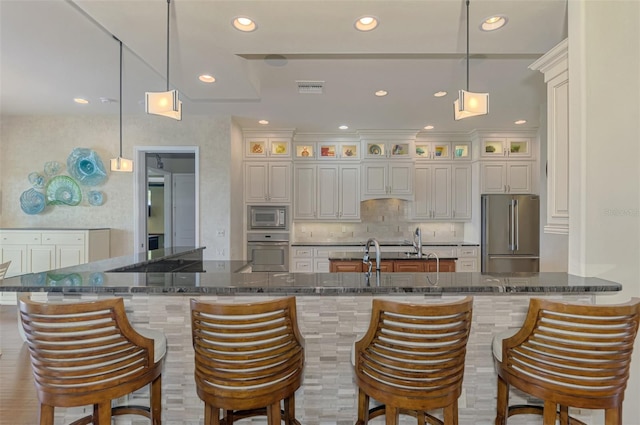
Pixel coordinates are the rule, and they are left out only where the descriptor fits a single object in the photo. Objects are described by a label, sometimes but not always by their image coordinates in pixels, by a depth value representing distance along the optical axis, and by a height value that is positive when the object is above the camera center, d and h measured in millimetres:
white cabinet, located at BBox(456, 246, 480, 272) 5453 -772
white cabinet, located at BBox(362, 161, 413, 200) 5566 +586
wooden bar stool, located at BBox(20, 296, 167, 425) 1347 -619
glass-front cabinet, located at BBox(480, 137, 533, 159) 5469 +1135
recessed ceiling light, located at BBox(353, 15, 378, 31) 2014 +1221
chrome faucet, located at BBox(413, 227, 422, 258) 3936 -434
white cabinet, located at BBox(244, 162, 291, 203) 5477 +513
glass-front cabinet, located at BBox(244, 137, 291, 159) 5473 +1098
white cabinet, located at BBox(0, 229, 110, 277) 4176 -499
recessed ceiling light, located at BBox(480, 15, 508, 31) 2033 +1238
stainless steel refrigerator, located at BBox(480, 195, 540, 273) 5223 -328
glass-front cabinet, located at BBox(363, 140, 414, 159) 5562 +1106
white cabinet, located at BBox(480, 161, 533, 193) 5430 +618
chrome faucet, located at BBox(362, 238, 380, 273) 1823 -248
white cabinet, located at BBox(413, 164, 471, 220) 5707 +375
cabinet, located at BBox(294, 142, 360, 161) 5684 +1092
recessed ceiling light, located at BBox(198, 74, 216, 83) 2902 +1231
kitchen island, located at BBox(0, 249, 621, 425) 1756 -622
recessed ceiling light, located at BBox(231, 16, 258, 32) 2018 +1215
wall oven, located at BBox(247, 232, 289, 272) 5434 -647
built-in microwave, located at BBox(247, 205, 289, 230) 5480 -104
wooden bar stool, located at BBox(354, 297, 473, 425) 1315 -601
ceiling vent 3448 +1384
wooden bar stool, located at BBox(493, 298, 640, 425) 1361 -622
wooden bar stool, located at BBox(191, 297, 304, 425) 1311 -596
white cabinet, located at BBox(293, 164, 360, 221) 5664 +377
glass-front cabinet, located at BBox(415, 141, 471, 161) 5719 +1125
